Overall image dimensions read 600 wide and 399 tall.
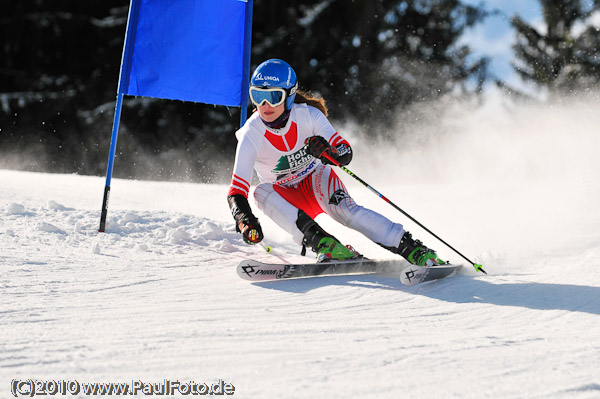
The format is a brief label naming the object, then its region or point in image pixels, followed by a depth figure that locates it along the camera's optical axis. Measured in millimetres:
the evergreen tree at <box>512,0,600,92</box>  32531
